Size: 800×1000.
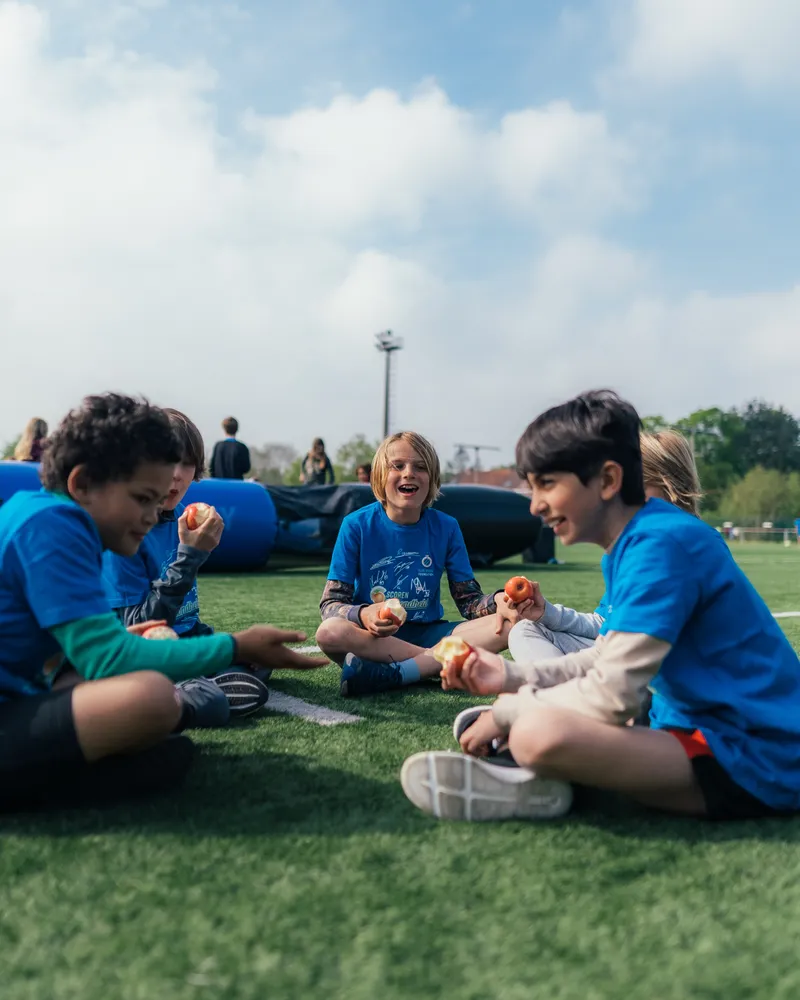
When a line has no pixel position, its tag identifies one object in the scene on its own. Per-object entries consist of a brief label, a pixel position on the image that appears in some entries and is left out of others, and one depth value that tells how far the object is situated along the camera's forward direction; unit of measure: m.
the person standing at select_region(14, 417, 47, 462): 10.46
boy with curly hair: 2.05
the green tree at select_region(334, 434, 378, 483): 65.62
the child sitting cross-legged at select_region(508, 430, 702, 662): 3.28
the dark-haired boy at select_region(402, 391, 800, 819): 2.02
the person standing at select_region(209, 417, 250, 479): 12.28
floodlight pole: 45.28
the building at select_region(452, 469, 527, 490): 94.99
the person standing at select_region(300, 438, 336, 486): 13.77
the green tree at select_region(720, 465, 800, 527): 67.44
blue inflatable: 10.16
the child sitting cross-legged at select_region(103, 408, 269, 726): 3.13
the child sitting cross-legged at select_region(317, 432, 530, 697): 3.94
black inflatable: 11.27
